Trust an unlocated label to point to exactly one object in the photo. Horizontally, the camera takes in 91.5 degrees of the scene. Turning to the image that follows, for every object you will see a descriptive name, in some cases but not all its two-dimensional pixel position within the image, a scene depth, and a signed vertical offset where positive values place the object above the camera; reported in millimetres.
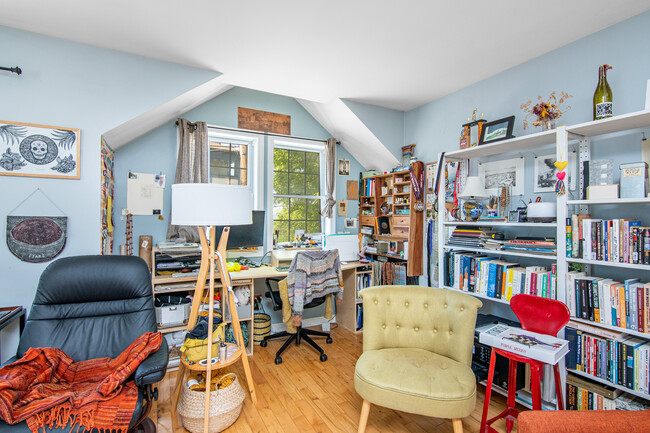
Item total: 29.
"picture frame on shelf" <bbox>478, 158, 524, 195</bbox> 2713 +352
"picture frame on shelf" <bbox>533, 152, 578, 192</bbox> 2487 +330
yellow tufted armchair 1687 -905
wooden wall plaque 3682 +1092
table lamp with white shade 2676 +168
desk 2812 -688
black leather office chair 1880 -620
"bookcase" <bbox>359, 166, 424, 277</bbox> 3525 -31
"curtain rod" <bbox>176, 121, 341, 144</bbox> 3520 +945
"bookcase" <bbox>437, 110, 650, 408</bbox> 1842 +19
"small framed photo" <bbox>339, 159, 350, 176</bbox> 4324 +626
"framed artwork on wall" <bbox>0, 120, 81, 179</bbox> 2145 +419
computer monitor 3277 -240
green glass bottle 1967 +738
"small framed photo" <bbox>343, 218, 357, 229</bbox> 4344 -143
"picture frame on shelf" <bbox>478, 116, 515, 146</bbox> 2572 +704
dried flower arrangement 2299 +794
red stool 1792 -713
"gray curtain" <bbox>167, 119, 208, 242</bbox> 3215 +545
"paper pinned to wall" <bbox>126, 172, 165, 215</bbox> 3053 +175
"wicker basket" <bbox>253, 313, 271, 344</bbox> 3346 -1231
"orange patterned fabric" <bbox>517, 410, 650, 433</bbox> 1228 -818
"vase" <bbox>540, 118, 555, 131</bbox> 2309 +669
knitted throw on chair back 2902 -615
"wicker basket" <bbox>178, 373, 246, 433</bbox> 1952 -1236
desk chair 3008 -1278
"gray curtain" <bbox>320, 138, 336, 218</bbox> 4117 +526
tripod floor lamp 1957 -55
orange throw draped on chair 1375 -876
